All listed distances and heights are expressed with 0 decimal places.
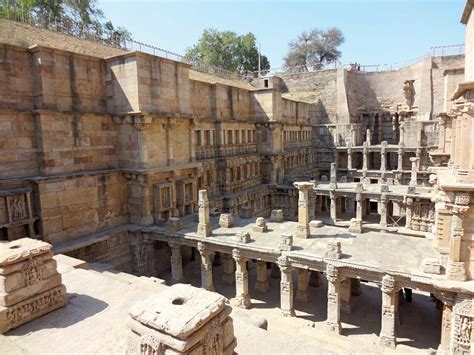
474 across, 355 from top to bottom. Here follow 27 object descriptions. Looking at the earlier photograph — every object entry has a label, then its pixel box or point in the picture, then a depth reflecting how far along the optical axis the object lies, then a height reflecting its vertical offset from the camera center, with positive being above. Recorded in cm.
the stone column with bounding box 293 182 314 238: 1452 -347
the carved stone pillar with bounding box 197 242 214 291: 1484 -601
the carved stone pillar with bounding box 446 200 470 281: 1013 -368
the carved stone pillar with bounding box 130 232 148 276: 1583 -553
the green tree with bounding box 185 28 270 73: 4881 +1327
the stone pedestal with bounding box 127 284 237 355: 407 -243
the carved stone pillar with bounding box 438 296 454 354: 1027 -620
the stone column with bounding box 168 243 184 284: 1559 -601
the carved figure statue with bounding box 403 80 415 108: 3834 +482
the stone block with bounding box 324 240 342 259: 1203 -426
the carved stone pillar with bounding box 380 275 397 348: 1095 -605
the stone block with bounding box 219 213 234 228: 1622 -413
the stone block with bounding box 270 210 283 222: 1722 -419
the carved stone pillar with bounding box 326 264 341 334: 1188 -600
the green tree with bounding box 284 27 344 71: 5500 +1468
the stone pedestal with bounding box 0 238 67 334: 608 -277
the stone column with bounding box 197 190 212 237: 1488 -363
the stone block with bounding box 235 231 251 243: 1391 -425
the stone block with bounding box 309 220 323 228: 1606 -435
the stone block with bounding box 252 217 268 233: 1541 -421
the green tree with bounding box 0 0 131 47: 2238 +1197
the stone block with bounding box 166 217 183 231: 1556 -403
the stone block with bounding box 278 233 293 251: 1305 -425
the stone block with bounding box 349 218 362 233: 1533 -430
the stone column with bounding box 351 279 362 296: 1481 -696
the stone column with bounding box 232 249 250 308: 1379 -618
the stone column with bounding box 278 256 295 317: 1280 -603
